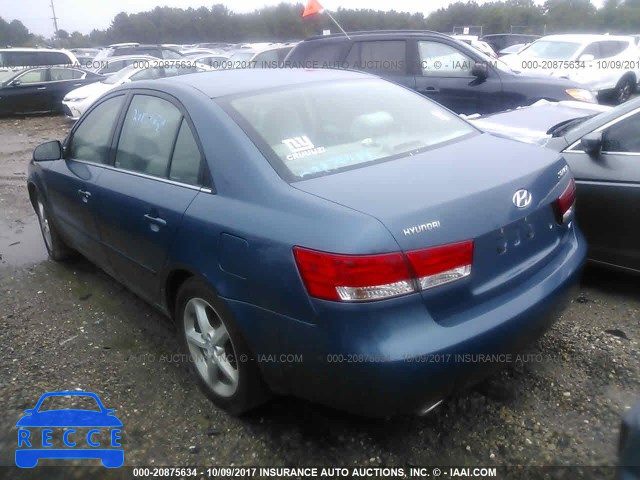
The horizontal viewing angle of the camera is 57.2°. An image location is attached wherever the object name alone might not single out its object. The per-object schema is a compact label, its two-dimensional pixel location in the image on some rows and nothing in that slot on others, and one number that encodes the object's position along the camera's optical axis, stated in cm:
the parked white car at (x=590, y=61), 1182
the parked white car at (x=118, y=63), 1643
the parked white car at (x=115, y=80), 1308
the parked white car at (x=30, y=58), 1620
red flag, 841
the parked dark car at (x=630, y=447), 145
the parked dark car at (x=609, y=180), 360
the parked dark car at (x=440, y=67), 729
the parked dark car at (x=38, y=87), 1477
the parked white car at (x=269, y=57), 1103
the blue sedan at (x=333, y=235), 214
